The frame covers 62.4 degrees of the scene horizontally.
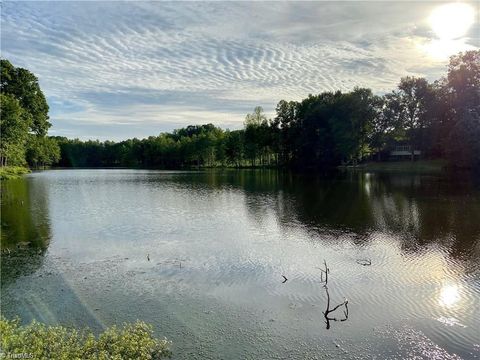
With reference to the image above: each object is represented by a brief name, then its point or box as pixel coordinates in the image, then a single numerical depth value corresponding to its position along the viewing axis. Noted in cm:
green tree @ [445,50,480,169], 6569
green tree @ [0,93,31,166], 5347
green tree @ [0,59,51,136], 6444
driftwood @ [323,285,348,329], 1152
